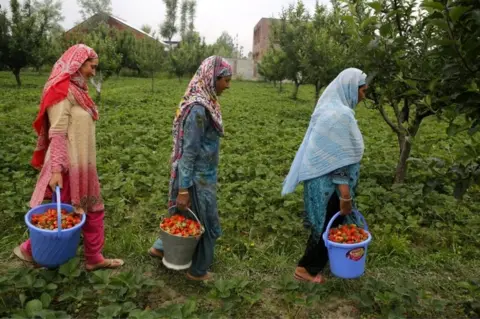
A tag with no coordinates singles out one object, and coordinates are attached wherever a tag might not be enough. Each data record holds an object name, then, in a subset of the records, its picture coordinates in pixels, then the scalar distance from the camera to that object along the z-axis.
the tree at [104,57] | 14.71
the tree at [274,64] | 19.32
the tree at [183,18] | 54.00
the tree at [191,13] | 54.22
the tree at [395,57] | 1.88
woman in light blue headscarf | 2.70
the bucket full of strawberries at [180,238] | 2.67
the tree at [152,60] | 21.80
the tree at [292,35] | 15.59
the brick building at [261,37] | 48.59
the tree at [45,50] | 18.77
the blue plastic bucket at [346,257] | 2.61
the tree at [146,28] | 54.53
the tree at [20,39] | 17.89
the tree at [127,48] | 31.11
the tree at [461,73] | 1.41
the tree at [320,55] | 12.47
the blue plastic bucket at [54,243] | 2.42
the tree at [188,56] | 28.69
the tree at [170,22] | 52.97
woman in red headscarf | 2.62
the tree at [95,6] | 45.84
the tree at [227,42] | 68.97
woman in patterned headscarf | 2.64
